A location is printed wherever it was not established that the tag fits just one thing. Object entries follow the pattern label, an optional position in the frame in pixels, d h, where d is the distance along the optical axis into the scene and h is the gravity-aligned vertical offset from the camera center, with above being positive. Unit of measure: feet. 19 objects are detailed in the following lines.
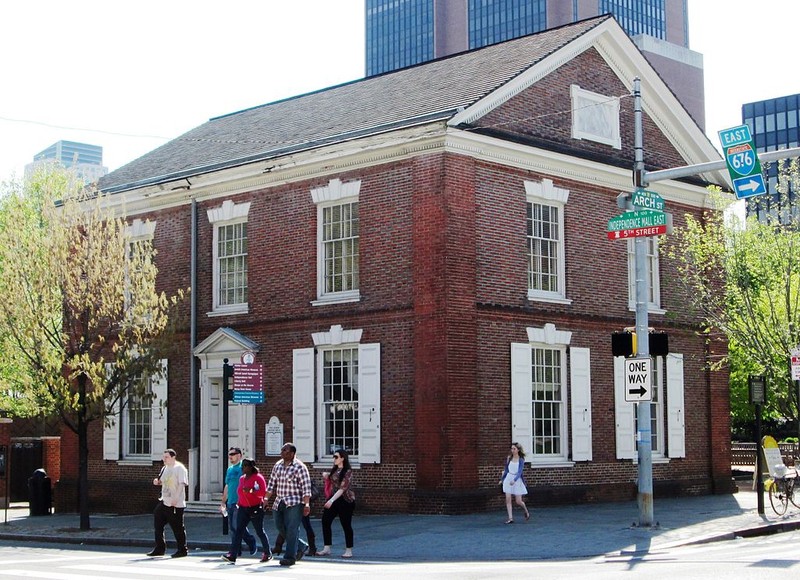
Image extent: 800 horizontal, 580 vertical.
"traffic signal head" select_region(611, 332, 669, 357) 65.21 +2.73
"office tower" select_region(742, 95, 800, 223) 371.35 +85.21
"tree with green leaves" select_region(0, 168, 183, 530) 79.56 +6.00
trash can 98.07 -7.79
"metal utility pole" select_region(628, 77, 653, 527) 64.13 +2.12
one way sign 64.44 +0.63
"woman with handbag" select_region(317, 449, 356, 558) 58.70 -5.06
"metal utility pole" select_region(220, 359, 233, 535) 73.05 +0.13
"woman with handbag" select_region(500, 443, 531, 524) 71.20 -4.93
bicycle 72.84 -5.82
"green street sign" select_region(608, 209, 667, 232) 64.13 +9.46
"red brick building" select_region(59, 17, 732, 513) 79.15 +7.84
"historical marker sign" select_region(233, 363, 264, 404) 72.59 +0.86
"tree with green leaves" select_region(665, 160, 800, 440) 83.51 +8.51
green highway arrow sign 60.90 +11.87
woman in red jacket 58.39 -5.27
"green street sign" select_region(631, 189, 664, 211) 65.05 +10.61
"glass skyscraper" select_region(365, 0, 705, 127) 386.32 +132.25
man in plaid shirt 55.62 -4.58
